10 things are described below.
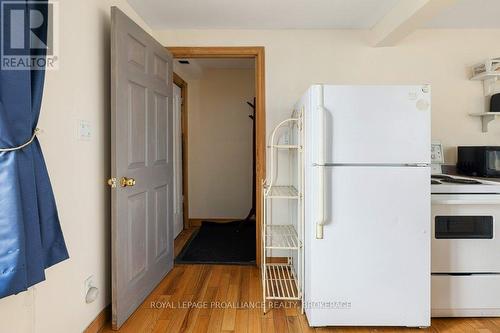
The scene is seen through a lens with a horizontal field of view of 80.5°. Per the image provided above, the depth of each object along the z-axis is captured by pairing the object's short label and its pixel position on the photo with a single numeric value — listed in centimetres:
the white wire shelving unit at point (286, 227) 208
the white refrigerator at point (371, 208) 172
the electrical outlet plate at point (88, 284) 167
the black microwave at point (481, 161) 243
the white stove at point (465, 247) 191
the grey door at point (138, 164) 179
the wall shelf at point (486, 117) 261
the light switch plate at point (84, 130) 161
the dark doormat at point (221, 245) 295
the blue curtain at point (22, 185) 103
